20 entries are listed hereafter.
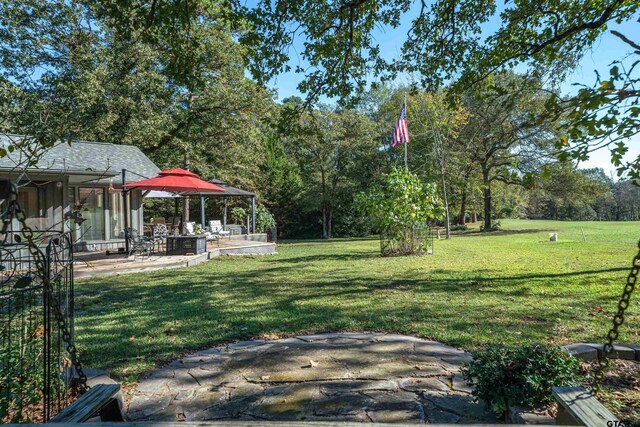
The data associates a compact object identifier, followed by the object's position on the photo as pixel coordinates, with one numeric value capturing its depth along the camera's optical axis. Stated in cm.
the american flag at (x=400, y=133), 1352
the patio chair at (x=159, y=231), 1405
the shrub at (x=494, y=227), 2593
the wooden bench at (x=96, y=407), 179
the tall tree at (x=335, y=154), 2564
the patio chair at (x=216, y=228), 1683
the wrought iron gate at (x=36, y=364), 225
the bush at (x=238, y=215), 2475
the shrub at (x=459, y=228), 2758
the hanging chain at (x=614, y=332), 188
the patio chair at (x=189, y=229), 1465
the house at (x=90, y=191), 1162
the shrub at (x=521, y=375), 234
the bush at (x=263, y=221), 2319
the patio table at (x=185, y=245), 1240
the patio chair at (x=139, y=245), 1127
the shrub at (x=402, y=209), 1212
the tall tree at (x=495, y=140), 2406
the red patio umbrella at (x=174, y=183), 1077
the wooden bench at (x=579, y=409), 151
